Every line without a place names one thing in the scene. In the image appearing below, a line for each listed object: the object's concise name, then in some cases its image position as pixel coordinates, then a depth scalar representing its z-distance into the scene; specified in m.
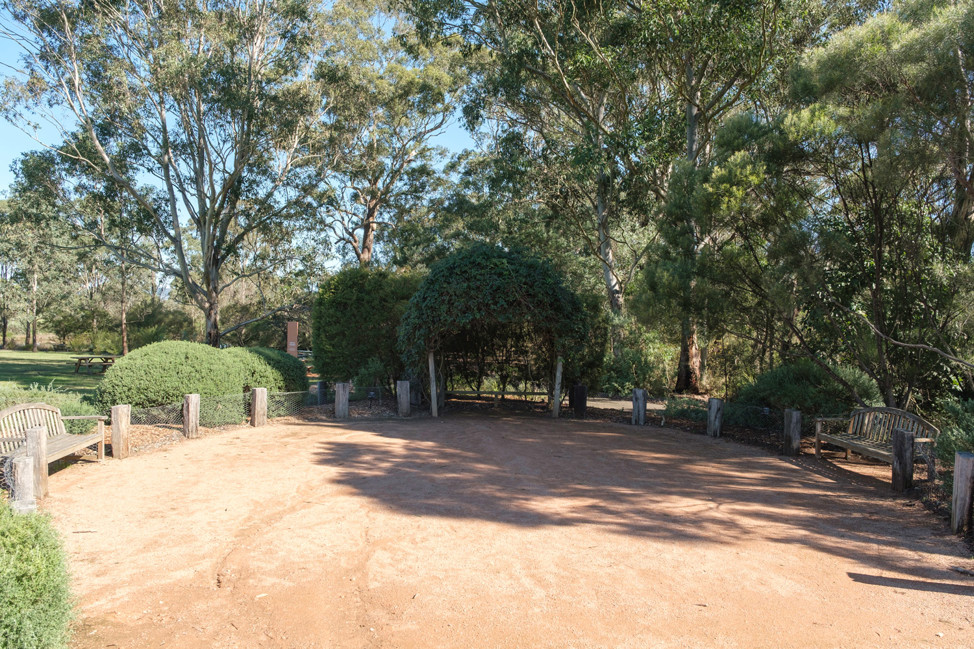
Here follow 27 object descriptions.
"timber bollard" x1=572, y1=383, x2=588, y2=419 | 14.06
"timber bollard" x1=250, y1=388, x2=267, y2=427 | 11.84
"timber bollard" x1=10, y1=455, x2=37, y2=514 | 5.62
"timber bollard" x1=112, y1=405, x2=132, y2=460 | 8.66
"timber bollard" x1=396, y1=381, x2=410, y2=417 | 13.47
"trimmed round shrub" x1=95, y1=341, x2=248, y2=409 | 10.88
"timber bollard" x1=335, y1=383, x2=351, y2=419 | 13.01
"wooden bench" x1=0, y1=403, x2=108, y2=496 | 7.13
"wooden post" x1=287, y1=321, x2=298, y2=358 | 27.27
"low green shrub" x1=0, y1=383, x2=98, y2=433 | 9.54
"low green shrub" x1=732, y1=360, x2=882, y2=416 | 11.10
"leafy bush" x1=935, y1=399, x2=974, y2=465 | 6.67
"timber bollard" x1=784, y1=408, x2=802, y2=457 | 9.80
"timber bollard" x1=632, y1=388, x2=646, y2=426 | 13.09
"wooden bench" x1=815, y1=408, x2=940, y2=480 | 7.72
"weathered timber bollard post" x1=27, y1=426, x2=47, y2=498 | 6.49
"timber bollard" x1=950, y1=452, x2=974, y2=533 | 5.79
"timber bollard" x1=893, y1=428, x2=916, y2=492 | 7.37
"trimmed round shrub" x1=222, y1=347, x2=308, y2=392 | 13.47
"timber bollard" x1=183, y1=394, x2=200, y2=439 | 10.40
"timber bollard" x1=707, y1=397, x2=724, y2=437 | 11.70
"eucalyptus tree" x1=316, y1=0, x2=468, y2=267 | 24.47
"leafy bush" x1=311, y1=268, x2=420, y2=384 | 15.50
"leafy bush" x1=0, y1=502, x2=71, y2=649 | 3.12
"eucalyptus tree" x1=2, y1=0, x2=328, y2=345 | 18.86
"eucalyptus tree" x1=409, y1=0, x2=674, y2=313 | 15.63
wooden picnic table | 27.10
